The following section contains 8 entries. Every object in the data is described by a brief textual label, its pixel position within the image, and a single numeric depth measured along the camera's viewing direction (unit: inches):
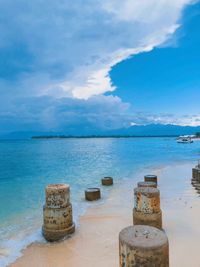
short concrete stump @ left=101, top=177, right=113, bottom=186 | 714.2
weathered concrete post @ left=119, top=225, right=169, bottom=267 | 152.6
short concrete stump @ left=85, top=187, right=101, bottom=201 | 530.6
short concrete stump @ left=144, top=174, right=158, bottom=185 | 635.6
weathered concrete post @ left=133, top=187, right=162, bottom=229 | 301.3
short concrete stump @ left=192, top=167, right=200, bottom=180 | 626.2
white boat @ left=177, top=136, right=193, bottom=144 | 3850.9
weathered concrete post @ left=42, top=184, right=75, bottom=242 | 307.0
